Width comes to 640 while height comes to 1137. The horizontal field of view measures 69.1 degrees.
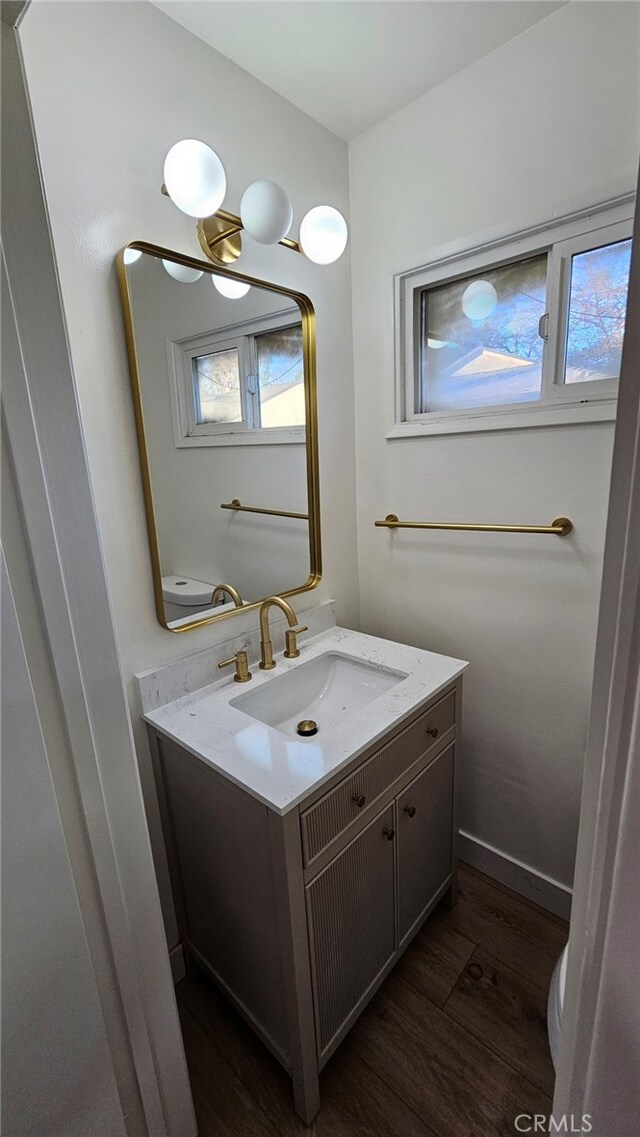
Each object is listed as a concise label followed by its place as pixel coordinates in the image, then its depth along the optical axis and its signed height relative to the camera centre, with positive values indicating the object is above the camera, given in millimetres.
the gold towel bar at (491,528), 1243 -217
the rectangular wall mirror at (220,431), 1093 +85
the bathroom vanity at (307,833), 927 -826
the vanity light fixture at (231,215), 954 +555
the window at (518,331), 1154 +324
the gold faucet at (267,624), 1302 -455
